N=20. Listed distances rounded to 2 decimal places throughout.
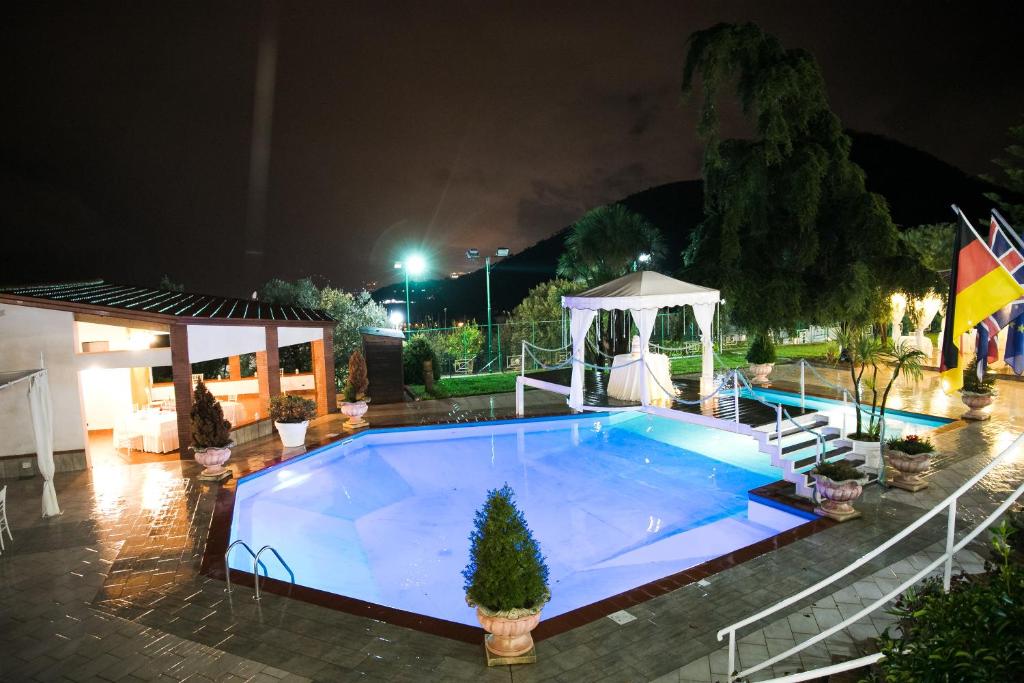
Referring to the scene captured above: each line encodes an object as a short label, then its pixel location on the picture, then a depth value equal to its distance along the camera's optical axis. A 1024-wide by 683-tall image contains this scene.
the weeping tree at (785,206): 17.91
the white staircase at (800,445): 9.34
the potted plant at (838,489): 7.66
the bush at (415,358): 18.44
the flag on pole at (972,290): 5.98
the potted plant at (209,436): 10.30
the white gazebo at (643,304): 13.07
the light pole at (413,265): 21.12
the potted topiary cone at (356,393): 13.67
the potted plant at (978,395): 12.38
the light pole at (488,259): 20.81
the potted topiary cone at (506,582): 4.86
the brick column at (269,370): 13.85
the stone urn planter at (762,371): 17.47
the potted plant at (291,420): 11.96
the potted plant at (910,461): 8.57
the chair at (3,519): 7.57
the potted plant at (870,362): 9.00
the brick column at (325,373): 15.23
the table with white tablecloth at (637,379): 13.47
